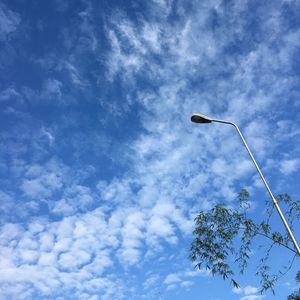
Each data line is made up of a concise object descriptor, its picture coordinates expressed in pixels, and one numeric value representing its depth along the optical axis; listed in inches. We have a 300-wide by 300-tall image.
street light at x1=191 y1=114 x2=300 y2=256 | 402.7
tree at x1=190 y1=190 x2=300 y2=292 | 644.7
